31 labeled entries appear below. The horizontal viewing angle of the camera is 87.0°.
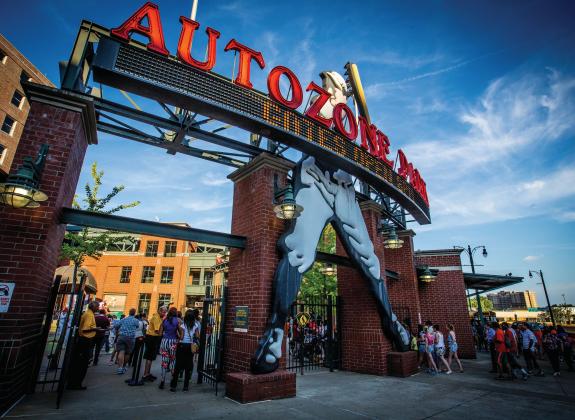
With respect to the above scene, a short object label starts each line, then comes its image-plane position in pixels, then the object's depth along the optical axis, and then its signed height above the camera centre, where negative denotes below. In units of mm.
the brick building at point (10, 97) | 25359 +17505
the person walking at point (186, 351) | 6422 -844
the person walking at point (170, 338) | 7221 -644
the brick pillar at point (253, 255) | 6609 +1258
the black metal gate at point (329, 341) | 9359 -979
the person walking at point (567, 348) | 10945 -1135
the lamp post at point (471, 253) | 21959 +4790
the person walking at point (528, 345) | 10086 -956
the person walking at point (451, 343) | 10445 -969
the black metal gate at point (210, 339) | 6769 -656
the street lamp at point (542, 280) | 30297 +3450
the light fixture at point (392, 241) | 10281 +2317
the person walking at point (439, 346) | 9852 -1019
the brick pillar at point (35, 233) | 4552 +1181
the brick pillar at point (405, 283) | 12406 +1191
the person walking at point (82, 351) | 6320 -877
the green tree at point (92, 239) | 14422 +3403
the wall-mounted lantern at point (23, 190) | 4293 +1596
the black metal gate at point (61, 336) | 4945 -436
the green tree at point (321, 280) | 25750 +2605
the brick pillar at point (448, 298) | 14172 +719
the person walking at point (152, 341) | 7406 -738
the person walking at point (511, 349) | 9078 -979
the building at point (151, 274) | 37969 +4346
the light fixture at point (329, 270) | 13269 +1753
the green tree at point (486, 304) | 89688 +2882
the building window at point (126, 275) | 38625 +4160
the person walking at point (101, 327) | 9423 -557
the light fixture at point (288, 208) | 6242 +2048
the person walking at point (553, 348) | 10062 -1061
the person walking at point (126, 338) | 8695 -798
